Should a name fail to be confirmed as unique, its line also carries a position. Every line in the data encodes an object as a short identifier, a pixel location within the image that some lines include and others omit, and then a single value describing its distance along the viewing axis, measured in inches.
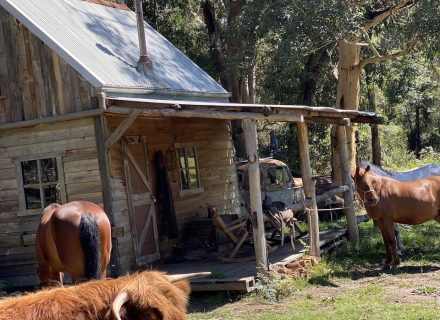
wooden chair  464.4
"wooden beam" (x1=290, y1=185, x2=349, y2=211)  486.0
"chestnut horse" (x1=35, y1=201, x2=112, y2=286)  317.1
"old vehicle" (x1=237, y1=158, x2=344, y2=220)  696.4
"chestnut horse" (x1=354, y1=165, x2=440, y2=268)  448.8
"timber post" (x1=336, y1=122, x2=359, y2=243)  555.8
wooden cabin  446.6
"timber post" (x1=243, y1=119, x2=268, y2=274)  401.1
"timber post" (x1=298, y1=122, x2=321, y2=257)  475.5
